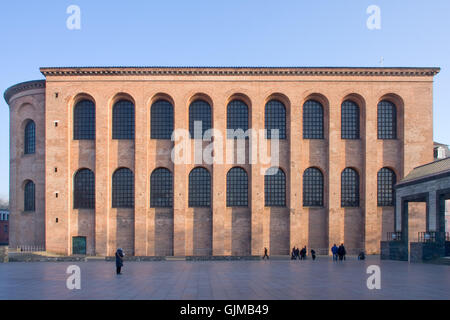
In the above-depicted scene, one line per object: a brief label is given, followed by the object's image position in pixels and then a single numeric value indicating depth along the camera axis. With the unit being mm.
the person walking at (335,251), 25938
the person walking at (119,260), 16516
